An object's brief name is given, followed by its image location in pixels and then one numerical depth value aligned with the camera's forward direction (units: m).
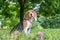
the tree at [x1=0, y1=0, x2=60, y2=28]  6.13
